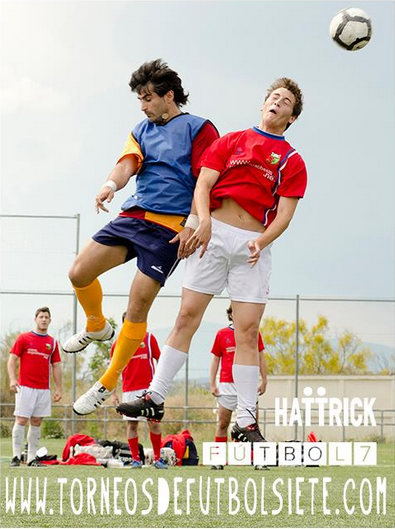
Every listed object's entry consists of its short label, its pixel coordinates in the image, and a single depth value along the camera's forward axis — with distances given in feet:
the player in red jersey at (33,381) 42.55
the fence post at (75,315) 57.21
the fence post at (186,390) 60.18
